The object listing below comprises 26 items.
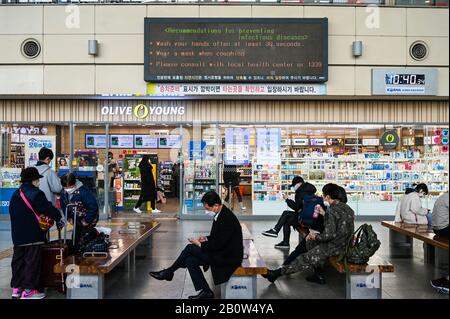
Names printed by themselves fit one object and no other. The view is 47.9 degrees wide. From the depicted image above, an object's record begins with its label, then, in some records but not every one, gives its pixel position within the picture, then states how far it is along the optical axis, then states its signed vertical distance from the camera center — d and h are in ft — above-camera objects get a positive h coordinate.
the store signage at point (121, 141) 47.32 +1.90
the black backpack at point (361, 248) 20.36 -3.53
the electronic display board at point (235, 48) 41.39 +9.22
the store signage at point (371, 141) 47.06 +1.78
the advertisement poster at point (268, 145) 46.74 +1.47
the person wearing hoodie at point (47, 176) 23.82 -0.70
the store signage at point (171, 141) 46.91 +1.85
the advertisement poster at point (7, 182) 46.21 -1.91
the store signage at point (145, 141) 48.06 +1.90
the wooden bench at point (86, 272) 18.86 -4.17
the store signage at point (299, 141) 46.96 +1.83
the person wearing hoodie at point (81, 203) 22.99 -1.94
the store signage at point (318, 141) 47.11 +1.79
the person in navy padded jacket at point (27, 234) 20.21 -2.92
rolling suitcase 20.99 -4.52
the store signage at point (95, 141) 46.29 +1.84
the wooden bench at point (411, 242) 24.00 -4.80
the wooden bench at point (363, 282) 19.97 -4.82
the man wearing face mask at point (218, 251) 19.44 -3.49
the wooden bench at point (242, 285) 19.65 -4.88
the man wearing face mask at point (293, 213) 29.33 -3.30
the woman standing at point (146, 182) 47.11 -1.96
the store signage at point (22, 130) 46.24 +2.85
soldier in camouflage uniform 21.31 -3.11
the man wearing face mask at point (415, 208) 29.30 -2.80
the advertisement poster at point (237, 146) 46.62 +1.37
